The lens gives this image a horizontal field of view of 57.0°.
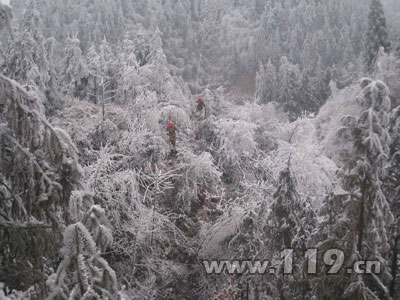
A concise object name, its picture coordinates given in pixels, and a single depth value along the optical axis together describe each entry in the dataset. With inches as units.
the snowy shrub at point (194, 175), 636.7
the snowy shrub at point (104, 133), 653.9
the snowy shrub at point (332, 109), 1151.8
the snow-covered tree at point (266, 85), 2159.2
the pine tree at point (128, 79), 816.9
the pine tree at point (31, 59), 789.9
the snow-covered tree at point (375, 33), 1771.7
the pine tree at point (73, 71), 1023.0
